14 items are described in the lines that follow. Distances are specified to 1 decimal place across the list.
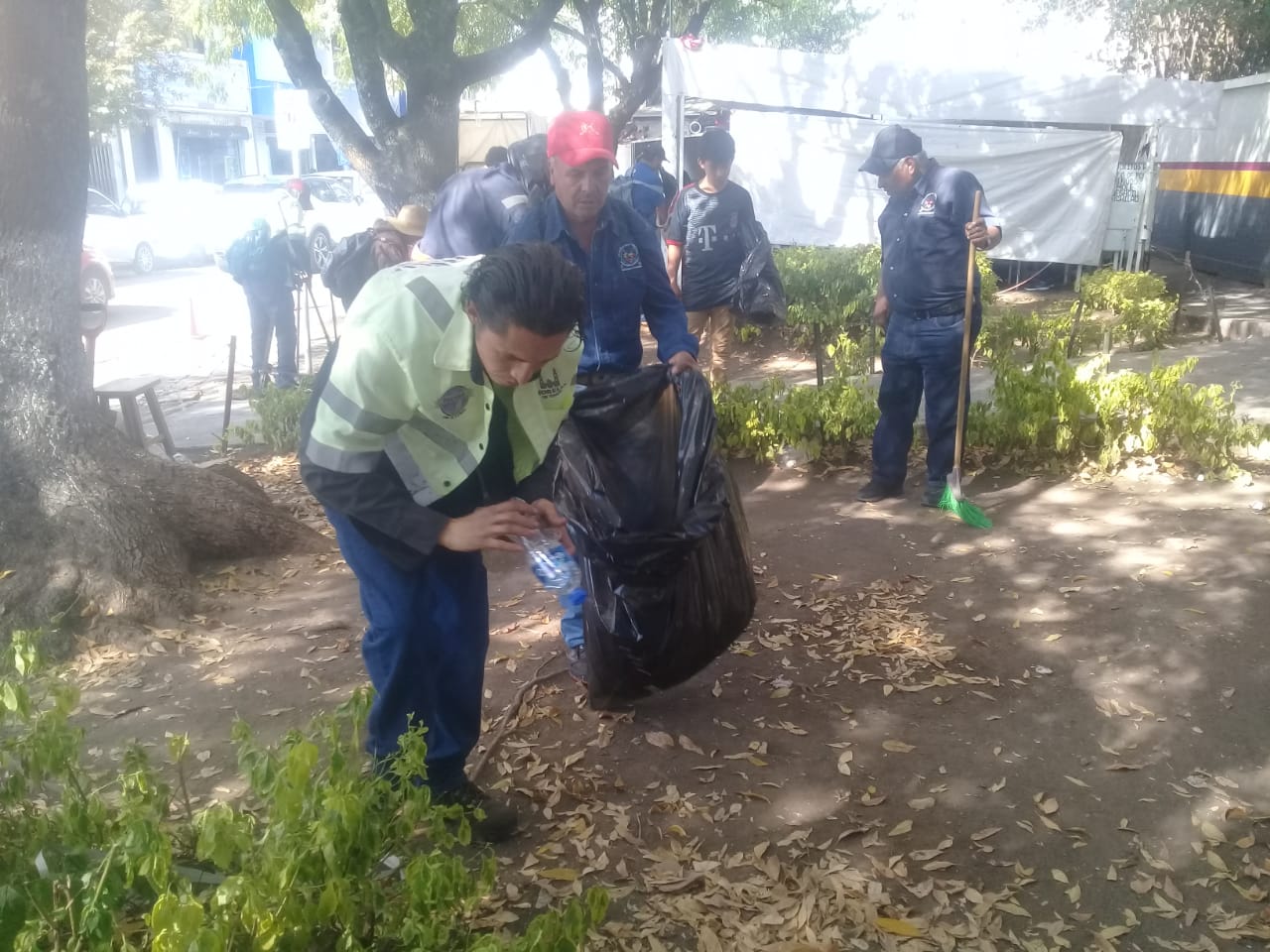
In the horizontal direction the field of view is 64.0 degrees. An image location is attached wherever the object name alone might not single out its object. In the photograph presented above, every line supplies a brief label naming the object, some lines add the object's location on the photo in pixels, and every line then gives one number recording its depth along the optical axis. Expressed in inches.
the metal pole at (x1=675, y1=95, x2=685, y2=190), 421.6
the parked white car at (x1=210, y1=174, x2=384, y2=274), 733.3
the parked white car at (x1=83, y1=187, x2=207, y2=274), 706.8
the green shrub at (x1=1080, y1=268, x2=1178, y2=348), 343.6
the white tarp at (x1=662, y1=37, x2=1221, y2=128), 495.5
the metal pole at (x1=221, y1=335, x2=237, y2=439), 275.3
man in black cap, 191.6
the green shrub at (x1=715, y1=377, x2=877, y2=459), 224.5
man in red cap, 130.2
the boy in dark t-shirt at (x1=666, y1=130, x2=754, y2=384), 253.6
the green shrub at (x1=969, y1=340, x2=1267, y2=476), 209.6
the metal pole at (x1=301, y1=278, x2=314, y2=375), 353.7
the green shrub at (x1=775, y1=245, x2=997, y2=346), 352.8
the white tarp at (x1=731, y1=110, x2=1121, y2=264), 499.2
